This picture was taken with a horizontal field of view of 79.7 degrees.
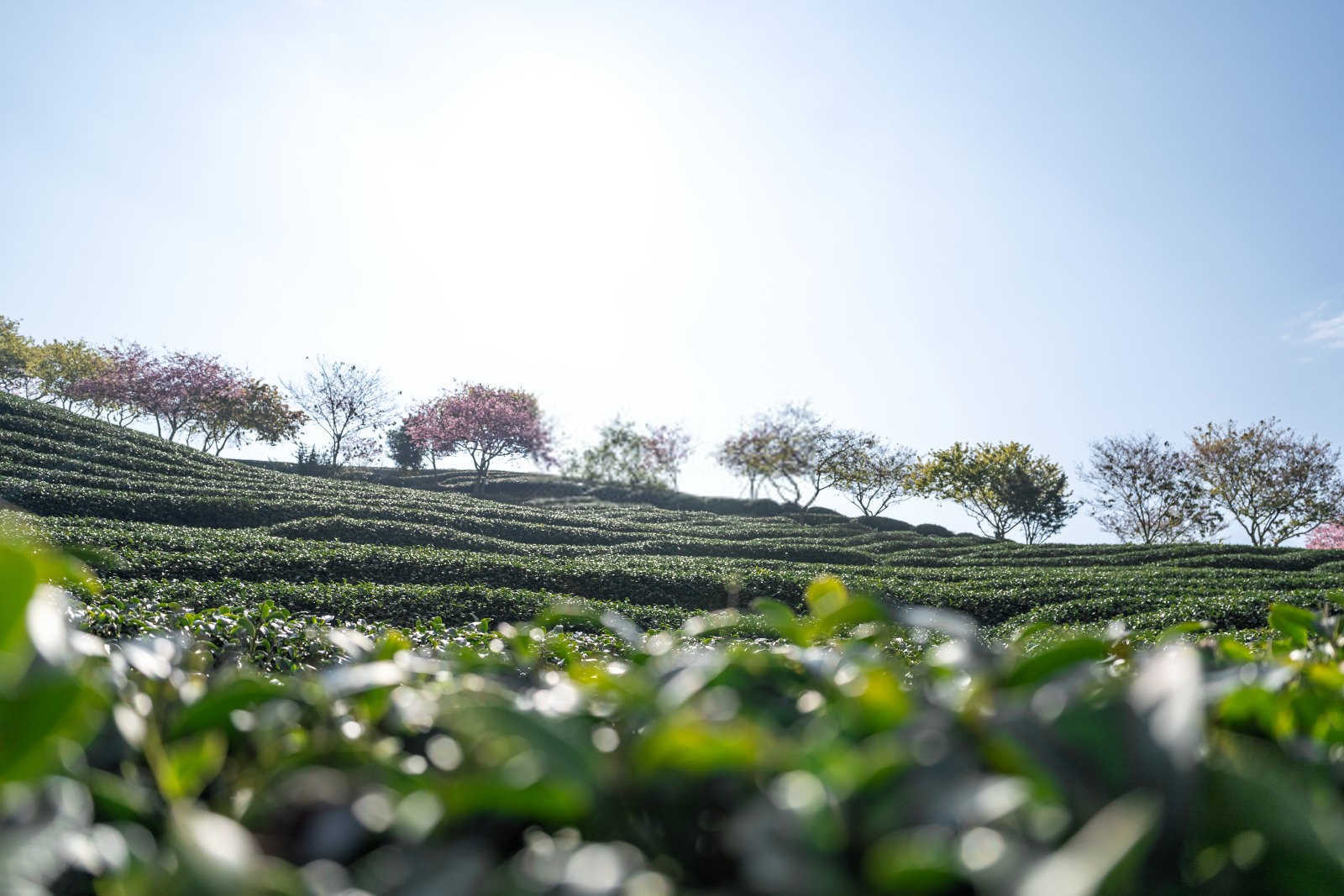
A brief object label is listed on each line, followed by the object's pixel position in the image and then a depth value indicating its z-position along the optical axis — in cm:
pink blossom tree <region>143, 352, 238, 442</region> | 4375
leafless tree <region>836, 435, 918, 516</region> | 4550
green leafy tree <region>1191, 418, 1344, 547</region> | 3559
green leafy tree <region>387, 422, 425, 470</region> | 5159
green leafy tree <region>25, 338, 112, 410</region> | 4591
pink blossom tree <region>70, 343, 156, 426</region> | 4394
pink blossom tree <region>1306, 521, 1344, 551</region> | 3797
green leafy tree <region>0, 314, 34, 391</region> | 4484
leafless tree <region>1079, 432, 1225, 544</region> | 3906
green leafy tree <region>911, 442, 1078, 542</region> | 4153
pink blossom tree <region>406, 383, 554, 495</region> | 4291
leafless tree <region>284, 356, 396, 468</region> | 4256
